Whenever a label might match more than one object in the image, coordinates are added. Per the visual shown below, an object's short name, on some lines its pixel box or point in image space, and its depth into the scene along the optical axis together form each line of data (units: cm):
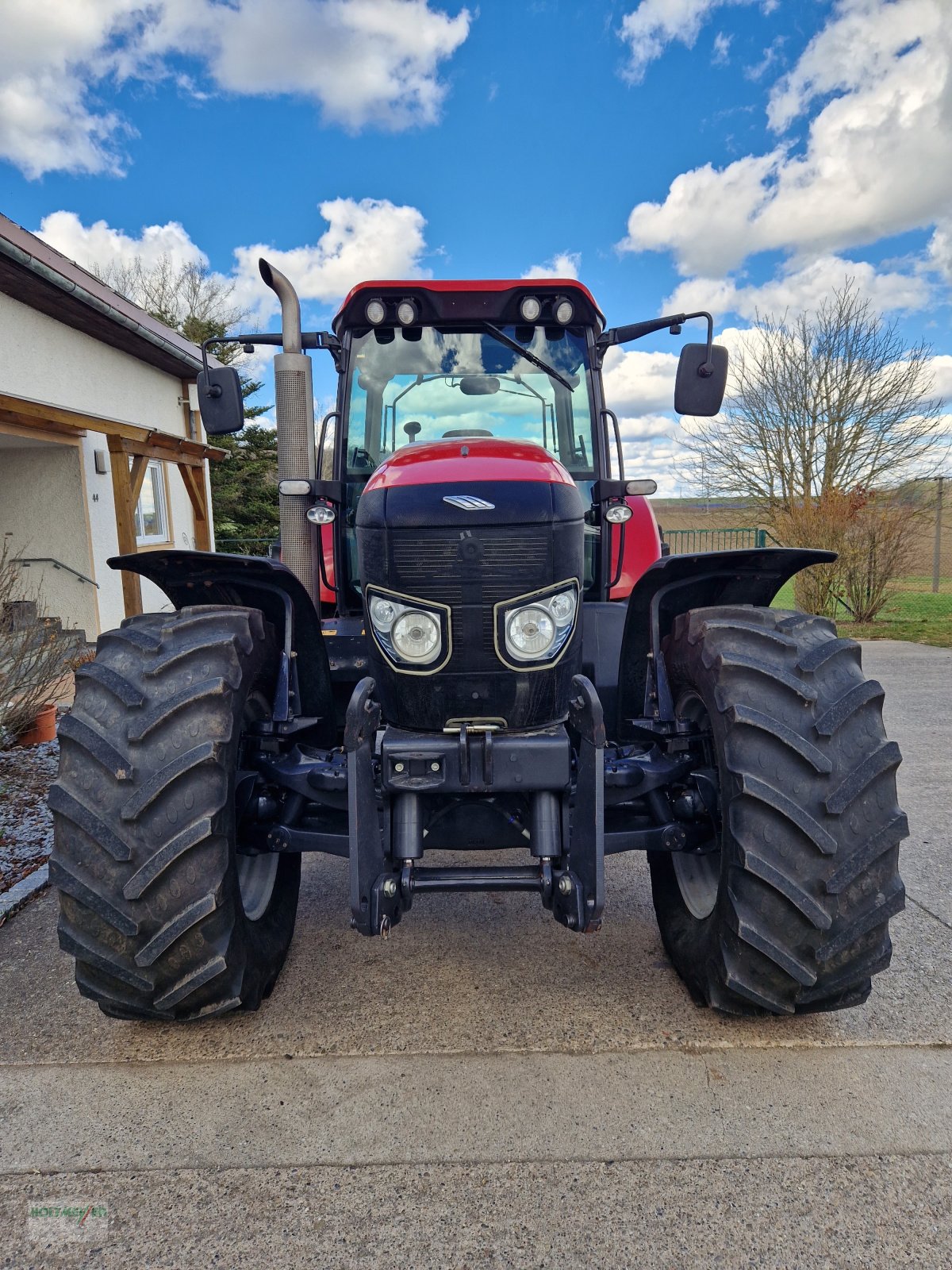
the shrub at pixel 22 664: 532
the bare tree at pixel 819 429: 1458
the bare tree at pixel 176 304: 2666
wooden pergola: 812
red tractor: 205
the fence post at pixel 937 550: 1445
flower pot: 591
